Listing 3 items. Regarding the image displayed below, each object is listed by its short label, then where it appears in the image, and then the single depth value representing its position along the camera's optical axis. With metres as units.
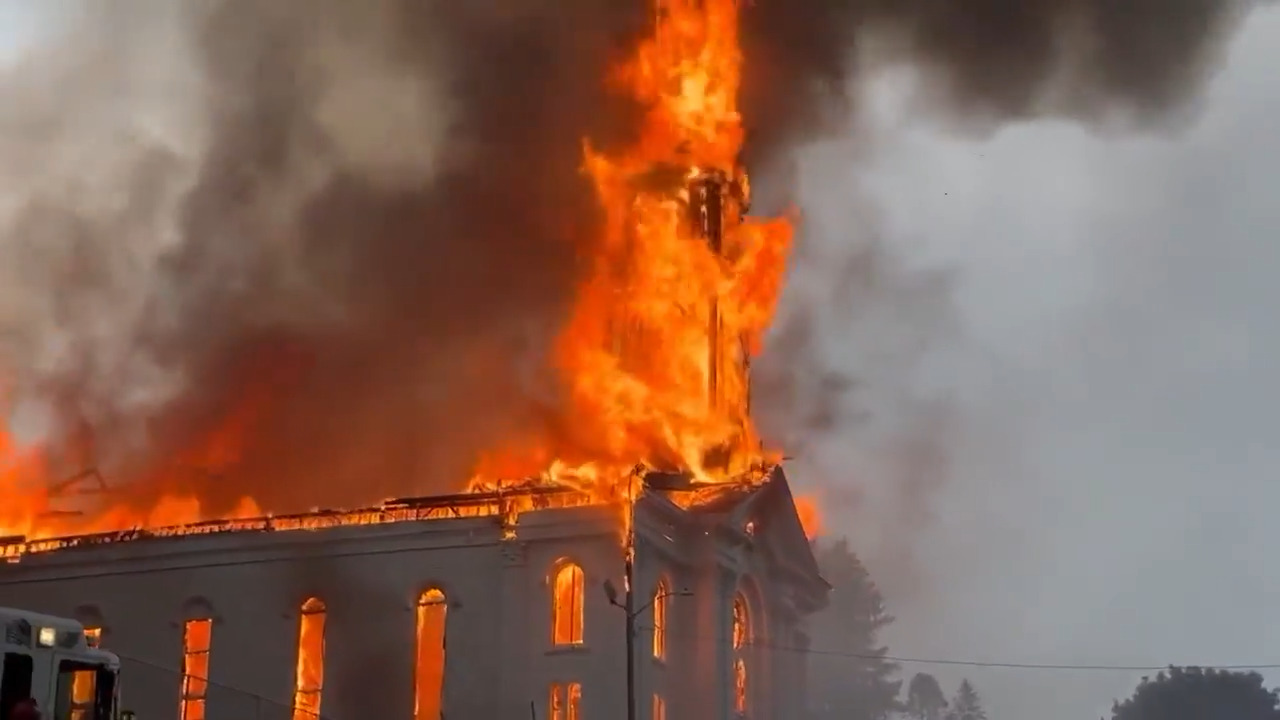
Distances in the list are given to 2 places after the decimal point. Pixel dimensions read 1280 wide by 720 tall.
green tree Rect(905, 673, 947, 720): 133.88
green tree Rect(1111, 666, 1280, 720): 113.06
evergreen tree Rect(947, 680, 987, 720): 134.88
